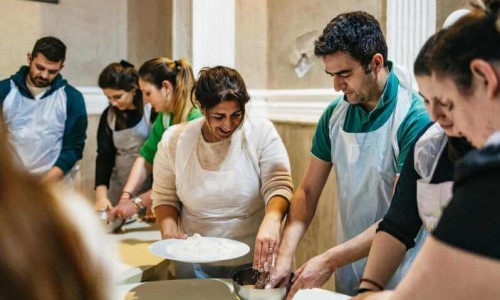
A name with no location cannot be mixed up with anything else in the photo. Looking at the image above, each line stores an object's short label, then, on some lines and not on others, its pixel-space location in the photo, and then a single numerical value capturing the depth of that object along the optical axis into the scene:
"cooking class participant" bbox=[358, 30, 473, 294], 1.18
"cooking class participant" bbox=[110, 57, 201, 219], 2.36
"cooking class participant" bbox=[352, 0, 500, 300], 0.61
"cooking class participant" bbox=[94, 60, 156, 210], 2.76
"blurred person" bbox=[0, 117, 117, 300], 0.39
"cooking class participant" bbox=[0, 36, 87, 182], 2.83
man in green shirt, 1.50
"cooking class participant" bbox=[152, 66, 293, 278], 1.84
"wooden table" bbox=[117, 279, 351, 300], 1.48
